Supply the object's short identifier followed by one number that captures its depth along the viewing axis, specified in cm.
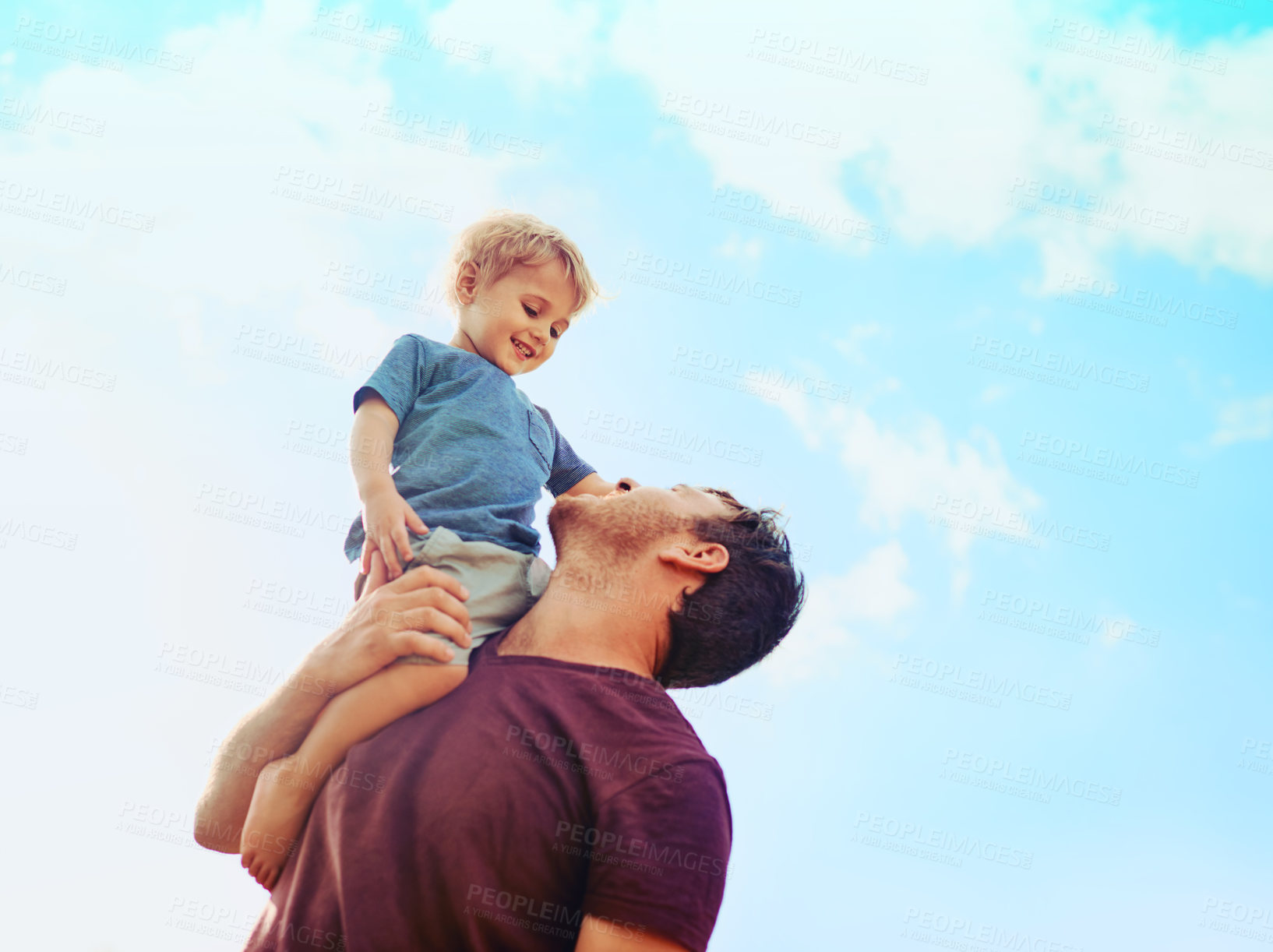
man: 220
